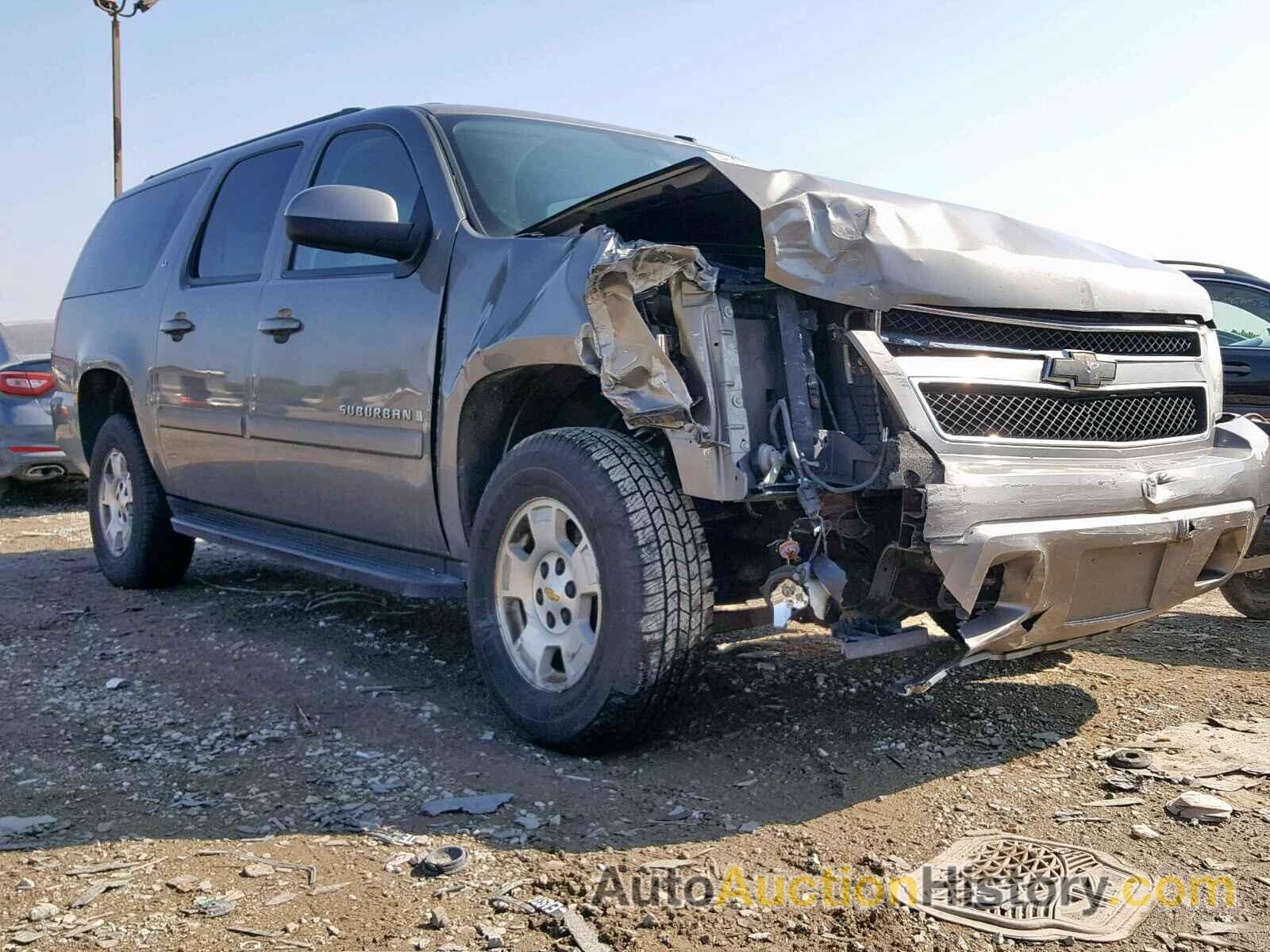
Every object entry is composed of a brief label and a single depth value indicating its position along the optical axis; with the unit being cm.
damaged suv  287
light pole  1755
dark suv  608
